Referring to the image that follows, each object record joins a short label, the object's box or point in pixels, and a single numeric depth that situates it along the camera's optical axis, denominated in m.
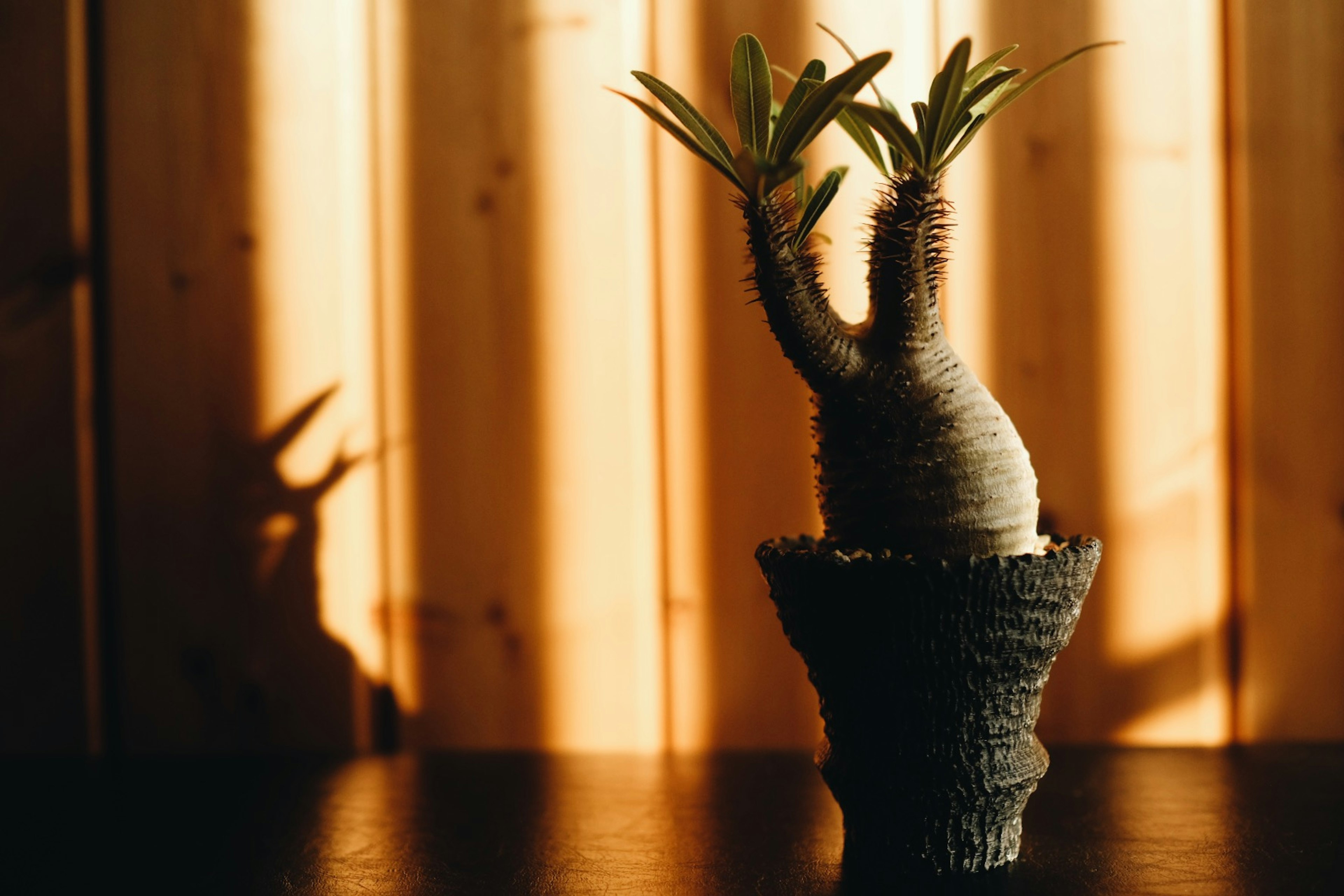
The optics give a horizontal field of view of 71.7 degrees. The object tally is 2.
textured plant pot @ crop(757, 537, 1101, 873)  0.55
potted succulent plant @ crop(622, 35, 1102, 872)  0.55
